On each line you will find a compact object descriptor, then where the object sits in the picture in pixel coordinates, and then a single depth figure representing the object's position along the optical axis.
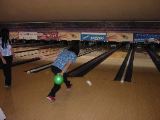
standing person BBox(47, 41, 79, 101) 2.10
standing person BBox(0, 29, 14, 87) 2.49
